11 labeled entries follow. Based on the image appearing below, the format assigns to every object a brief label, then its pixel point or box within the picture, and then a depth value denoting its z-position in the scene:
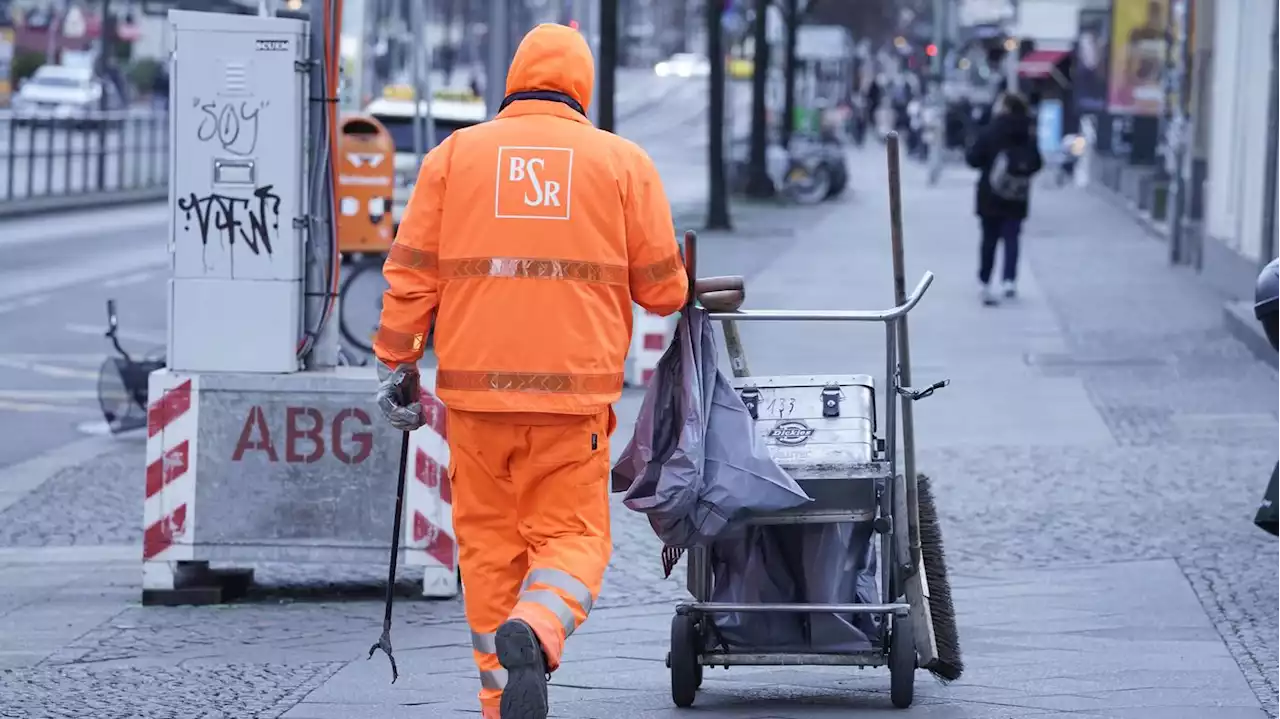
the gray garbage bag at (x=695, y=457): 11.02
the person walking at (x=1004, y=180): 36.44
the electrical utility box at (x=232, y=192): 15.24
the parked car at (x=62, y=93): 116.85
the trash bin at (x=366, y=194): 28.69
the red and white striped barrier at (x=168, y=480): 15.16
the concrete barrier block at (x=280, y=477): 15.16
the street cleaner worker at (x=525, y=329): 10.48
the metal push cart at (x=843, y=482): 11.54
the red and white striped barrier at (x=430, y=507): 15.14
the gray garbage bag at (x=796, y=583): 11.82
